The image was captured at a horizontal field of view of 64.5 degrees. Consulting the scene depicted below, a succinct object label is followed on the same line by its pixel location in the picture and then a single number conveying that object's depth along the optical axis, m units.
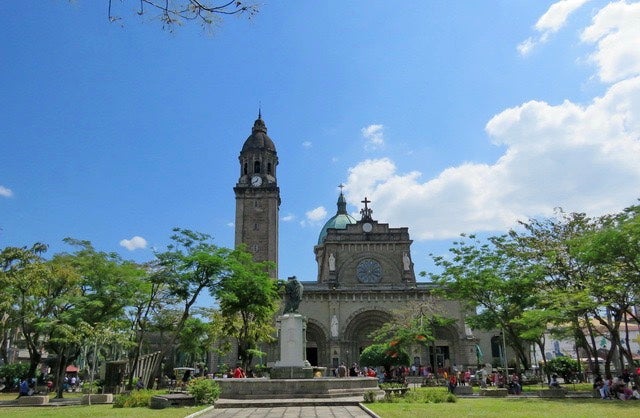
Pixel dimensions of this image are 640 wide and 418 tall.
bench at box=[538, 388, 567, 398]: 20.78
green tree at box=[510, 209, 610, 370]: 21.19
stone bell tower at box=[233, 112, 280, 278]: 54.75
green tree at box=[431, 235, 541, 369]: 27.81
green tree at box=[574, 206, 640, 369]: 19.25
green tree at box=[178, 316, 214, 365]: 36.66
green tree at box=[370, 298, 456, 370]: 37.31
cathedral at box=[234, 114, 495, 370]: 51.66
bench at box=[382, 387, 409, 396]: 18.46
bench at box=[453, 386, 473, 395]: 23.94
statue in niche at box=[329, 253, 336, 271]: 55.22
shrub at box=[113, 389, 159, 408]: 17.81
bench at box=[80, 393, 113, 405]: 21.23
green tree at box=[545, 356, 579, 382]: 35.09
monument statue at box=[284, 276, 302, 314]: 21.64
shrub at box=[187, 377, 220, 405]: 17.19
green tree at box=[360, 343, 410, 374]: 38.97
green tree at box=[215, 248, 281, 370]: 28.36
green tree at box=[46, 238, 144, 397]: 26.67
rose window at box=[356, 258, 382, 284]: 55.78
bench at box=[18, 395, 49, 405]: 21.12
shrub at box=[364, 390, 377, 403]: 17.16
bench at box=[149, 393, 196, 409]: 16.52
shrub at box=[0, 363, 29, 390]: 33.50
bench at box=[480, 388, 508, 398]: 22.64
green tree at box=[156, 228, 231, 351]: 27.16
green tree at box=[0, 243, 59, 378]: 22.20
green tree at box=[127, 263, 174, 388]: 28.30
